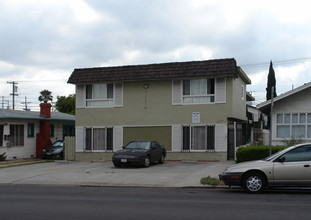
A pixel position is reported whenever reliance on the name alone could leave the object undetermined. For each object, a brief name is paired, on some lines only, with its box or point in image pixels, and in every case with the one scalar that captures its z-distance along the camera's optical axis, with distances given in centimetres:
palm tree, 6031
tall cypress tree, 4053
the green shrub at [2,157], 2576
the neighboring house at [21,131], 2636
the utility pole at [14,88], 6225
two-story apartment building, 2317
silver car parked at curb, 1159
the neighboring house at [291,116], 2066
